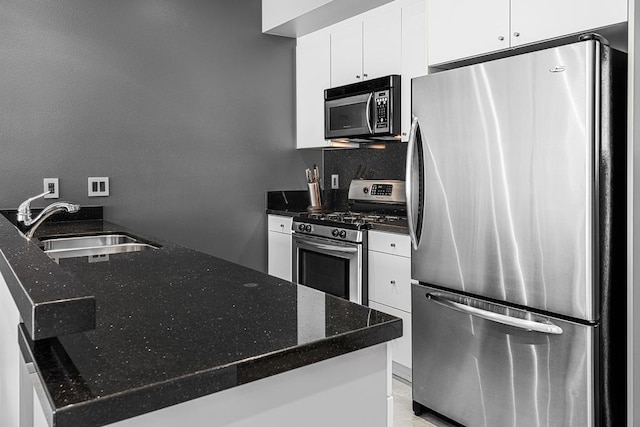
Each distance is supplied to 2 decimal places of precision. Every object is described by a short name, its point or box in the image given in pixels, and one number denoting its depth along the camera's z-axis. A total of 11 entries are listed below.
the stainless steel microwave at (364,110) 3.11
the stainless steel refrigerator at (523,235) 1.81
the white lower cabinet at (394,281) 2.80
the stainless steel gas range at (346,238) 3.06
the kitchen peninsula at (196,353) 0.75
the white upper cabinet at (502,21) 1.88
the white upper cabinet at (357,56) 3.04
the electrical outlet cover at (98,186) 3.14
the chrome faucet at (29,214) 2.39
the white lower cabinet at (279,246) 3.71
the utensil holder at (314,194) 3.95
